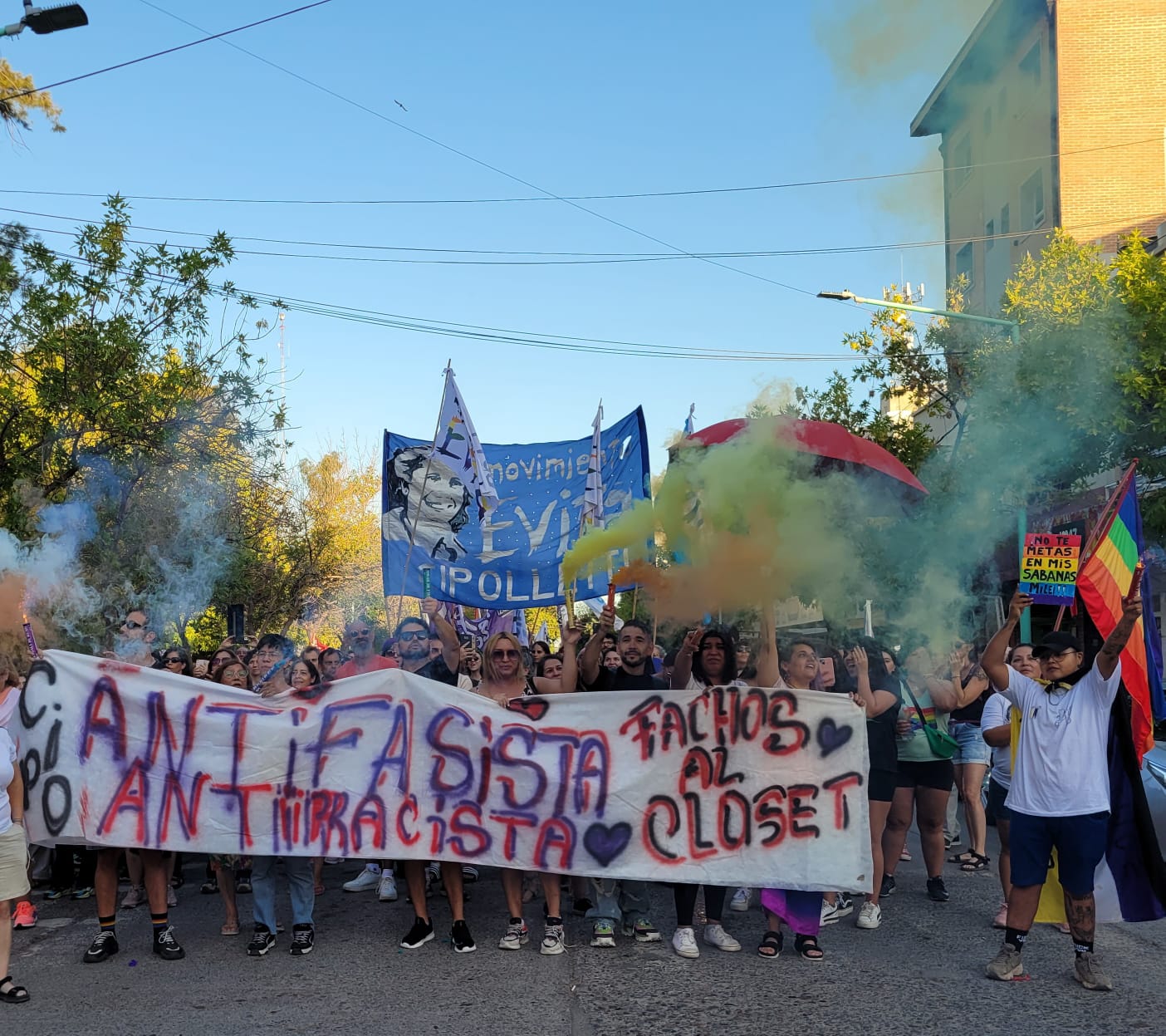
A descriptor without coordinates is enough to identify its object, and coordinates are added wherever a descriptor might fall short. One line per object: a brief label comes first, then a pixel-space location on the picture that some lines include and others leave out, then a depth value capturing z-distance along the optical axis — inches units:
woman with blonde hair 252.4
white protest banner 245.0
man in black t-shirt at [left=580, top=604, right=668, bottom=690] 262.2
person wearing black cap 214.1
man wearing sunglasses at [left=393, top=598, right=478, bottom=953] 248.2
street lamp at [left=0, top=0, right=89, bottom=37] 306.0
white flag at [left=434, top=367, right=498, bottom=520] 390.6
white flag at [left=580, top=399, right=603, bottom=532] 382.9
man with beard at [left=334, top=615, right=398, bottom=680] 276.1
